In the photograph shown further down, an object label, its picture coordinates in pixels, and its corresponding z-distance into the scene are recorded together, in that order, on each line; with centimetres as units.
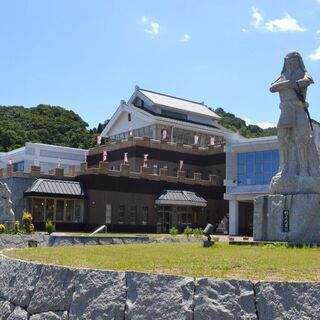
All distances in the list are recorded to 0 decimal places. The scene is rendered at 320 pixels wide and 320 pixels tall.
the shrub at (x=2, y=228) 2723
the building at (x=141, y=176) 4272
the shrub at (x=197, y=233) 2782
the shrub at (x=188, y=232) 2993
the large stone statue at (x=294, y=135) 1391
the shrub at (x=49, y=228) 2987
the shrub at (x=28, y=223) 2904
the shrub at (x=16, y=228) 2847
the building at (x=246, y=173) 4512
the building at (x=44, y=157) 5597
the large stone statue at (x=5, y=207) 3044
